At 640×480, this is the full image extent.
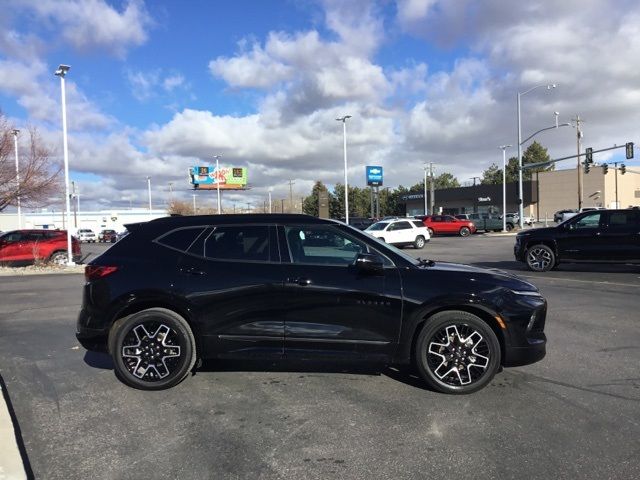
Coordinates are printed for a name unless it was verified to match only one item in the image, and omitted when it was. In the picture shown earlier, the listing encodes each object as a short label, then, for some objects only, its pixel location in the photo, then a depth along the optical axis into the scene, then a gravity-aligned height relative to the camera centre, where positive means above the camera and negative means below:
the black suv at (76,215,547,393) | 4.81 -0.76
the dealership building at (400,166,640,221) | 68.31 +3.58
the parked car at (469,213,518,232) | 45.81 -0.17
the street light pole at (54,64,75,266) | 20.29 +3.05
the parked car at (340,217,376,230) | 42.66 +0.24
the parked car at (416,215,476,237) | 40.94 -0.31
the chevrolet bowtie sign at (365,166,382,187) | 64.09 +6.09
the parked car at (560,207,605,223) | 43.53 +0.44
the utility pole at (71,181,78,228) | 21.83 +1.76
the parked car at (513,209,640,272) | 13.60 -0.60
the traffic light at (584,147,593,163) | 36.50 +4.56
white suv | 28.58 -0.45
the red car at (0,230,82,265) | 20.83 -0.59
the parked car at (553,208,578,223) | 43.75 +0.39
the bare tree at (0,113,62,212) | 20.70 +2.36
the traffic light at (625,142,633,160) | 34.91 +4.57
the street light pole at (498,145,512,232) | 45.38 -0.29
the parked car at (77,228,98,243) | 65.55 -0.68
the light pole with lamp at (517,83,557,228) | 42.59 +3.40
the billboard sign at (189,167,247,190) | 85.81 +8.53
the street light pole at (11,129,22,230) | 20.86 +2.72
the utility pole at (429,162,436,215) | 71.00 +3.55
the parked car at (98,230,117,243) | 62.15 -0.61
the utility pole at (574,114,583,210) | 52.62 +8.47
